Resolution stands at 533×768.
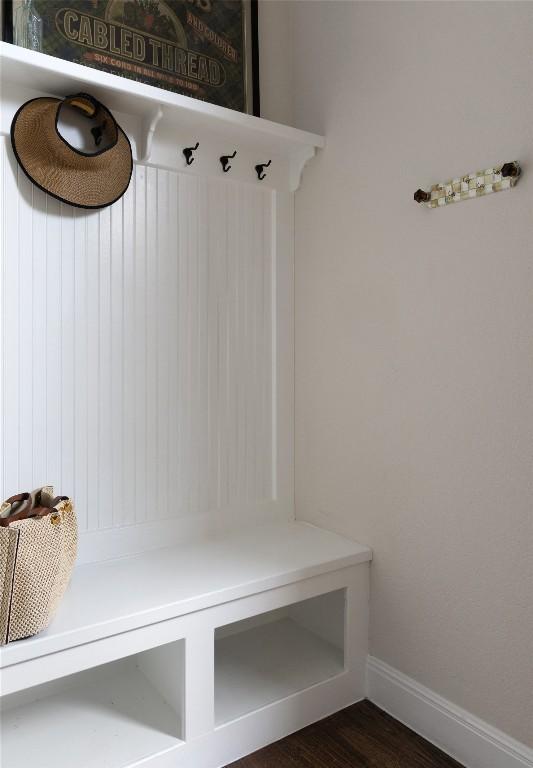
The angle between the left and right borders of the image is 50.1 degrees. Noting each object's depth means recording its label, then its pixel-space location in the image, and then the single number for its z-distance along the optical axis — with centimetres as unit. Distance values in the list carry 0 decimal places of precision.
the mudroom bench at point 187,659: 140
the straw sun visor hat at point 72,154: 155
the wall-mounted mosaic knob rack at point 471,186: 143
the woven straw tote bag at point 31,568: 125
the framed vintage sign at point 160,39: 164
